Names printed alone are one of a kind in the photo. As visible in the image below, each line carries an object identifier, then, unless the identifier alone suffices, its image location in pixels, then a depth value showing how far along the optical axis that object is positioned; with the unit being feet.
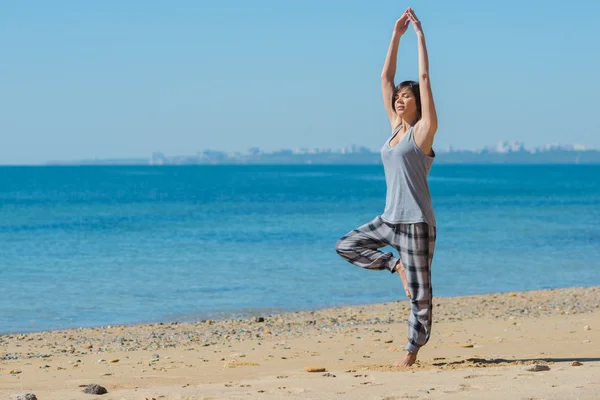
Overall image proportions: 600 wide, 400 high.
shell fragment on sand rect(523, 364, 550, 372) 22.41
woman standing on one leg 22.77
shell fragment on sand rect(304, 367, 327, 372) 24.21
